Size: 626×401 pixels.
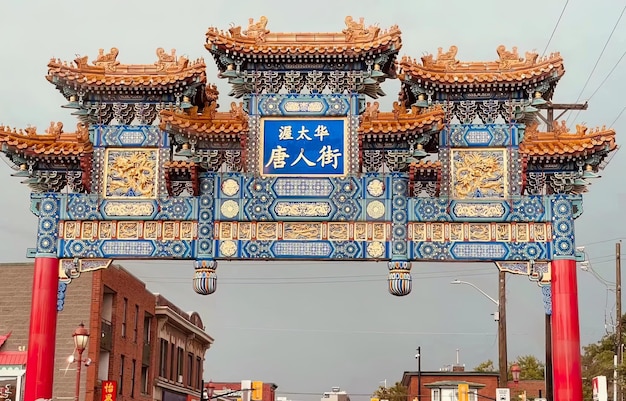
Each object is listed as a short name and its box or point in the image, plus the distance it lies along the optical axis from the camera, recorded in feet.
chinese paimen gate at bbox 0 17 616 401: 57.88
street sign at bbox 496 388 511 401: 89.15
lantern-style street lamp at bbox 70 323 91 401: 64.80
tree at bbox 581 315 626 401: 109.07
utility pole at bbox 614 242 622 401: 103.91
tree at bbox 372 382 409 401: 209.51
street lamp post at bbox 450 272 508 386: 94.43
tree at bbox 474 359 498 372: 279.84
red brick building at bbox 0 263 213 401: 104.73
